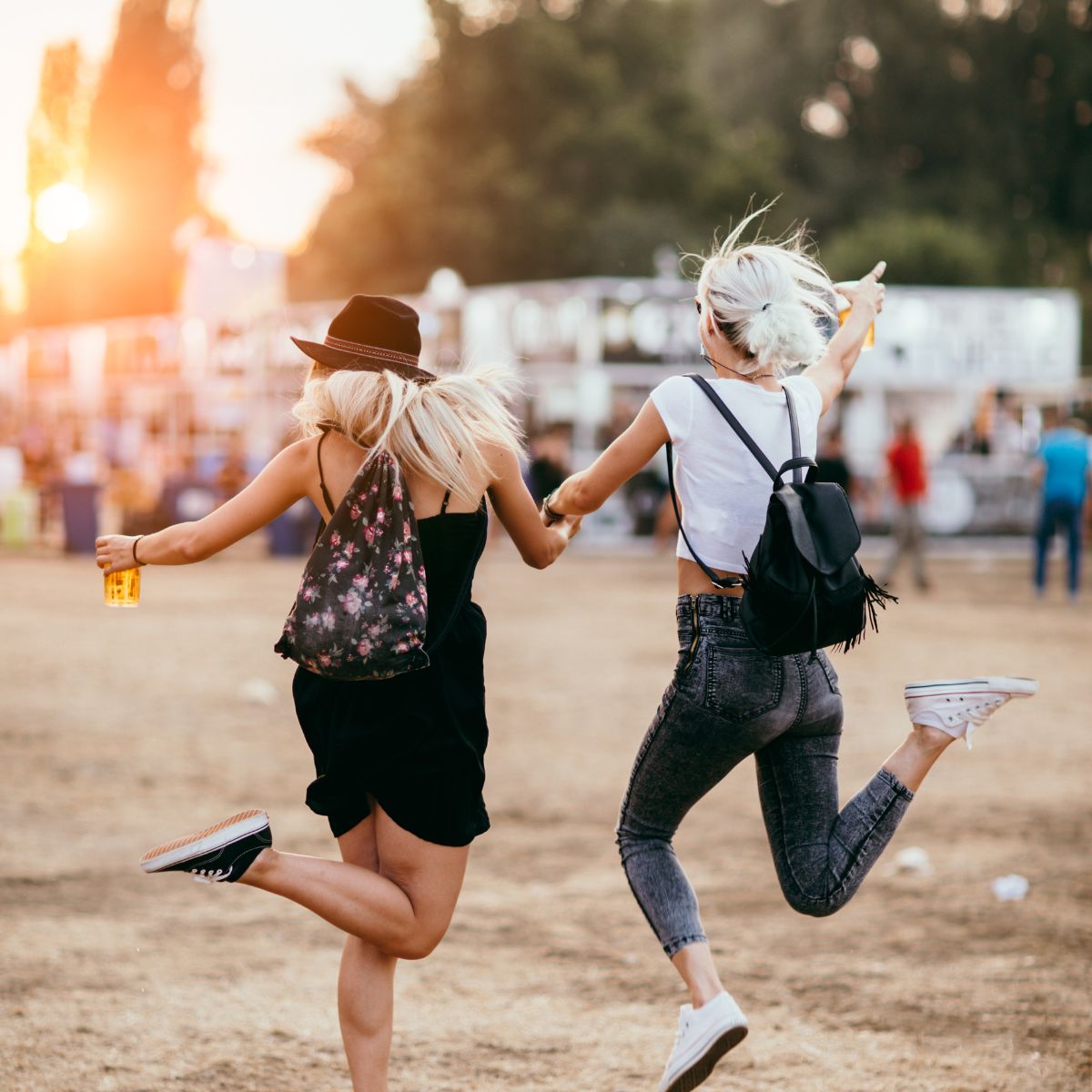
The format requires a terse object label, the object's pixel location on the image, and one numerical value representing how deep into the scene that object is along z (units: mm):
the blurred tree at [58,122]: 54125
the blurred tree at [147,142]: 52094
